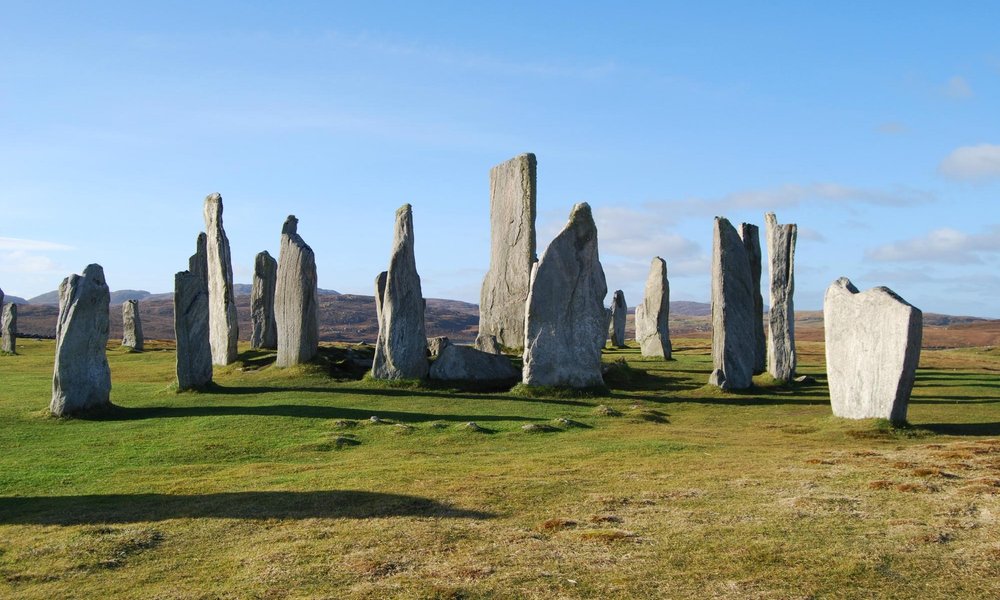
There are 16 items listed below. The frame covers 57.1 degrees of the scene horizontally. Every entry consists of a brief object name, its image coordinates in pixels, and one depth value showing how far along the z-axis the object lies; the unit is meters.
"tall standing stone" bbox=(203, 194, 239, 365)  29.80
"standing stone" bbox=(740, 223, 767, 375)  27.39
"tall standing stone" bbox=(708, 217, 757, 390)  23.62
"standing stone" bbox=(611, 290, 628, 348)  46.50
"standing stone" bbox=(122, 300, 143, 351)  38.41
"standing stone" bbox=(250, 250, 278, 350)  34.69
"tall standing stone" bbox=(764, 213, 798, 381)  25.50
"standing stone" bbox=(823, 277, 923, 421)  16.34
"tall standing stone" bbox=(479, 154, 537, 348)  32.72
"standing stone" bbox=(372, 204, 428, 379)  24.41
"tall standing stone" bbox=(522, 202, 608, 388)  23.38
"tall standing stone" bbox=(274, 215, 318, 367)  26.58
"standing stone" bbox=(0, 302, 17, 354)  37.84
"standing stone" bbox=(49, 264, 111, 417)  18.66
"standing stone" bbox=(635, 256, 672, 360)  35.94
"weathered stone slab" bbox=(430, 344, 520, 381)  24.86
